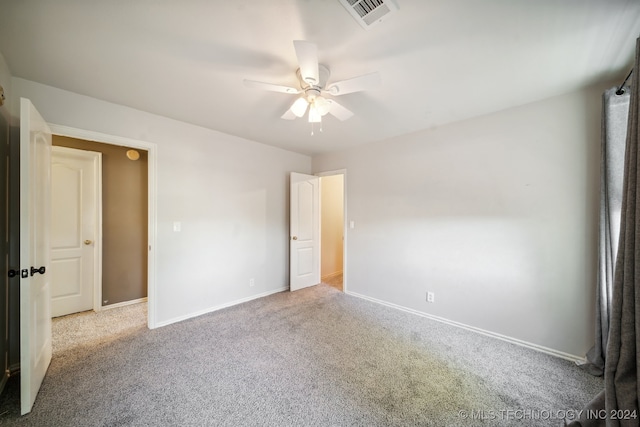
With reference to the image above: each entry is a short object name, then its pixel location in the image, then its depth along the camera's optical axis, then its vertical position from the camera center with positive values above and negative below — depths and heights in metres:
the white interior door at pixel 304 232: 3.91 -0.33
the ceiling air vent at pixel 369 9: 1.19 +1.11
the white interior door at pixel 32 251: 1.48 -0.26
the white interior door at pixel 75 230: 2.86 -0.19
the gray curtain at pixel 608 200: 1.75 +0.10
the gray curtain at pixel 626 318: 0.98 -0.49
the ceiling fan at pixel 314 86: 1.32 +0.90
